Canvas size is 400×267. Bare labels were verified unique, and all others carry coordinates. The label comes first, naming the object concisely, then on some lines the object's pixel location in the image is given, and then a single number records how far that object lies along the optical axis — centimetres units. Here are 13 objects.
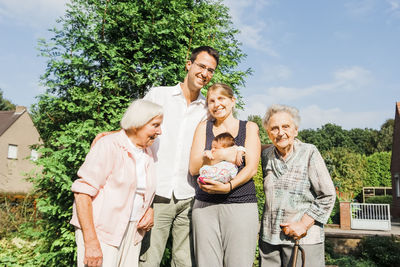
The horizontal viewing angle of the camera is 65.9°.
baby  238
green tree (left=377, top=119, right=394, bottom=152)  4928
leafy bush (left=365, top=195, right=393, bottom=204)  2333
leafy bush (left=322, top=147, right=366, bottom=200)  2477
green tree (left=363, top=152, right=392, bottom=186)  3058
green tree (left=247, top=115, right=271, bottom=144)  2672
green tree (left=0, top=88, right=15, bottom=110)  4333
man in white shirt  285
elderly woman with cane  239
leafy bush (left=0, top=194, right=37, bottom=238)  756
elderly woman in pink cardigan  213
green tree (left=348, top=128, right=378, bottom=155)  5388
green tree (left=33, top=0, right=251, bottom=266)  382
